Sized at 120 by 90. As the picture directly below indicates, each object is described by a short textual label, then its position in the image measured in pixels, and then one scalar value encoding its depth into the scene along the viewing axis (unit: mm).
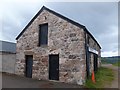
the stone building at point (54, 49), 6950
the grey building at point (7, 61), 9997
